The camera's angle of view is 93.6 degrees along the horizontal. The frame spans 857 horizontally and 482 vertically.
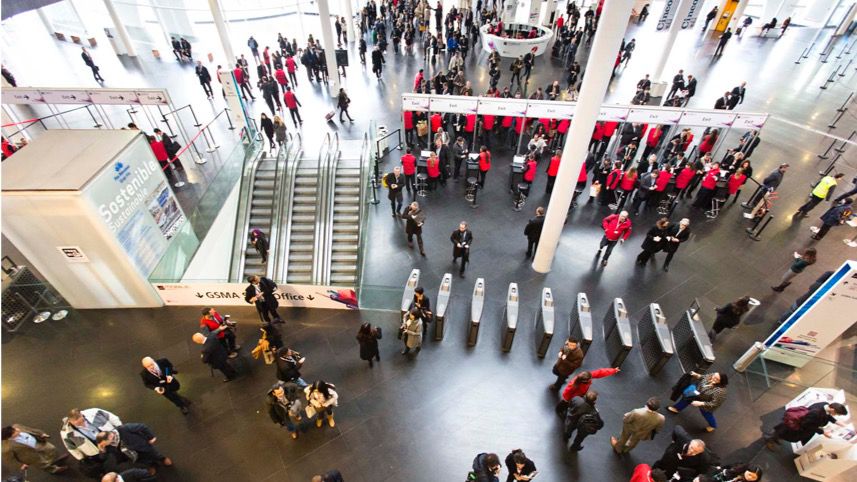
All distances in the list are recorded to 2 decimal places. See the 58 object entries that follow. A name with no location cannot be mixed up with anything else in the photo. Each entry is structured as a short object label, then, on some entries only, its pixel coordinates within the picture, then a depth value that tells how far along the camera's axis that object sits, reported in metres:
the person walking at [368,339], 6.61
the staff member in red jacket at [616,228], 8.55
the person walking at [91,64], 16.88
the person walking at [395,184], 10.01
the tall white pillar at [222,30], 13.02
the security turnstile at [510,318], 7.17
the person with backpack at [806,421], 5.42
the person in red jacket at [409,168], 10.81
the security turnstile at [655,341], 6.76
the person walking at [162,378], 5.81
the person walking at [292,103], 13.24
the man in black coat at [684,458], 4.96
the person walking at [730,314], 7.10
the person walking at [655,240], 8.55
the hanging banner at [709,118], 10.88
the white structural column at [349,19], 21.33
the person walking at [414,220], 8.98
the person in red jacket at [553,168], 10.42
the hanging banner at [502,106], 11.12
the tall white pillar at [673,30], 13.41
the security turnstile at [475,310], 7.27
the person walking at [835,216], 9.36
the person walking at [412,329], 6.86
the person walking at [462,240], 8.58
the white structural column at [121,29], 18.09
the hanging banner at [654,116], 10.88
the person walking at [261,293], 7.36
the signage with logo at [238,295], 8.12
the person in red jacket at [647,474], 4.49
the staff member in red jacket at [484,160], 10.84
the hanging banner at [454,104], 11.29
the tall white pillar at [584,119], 5.89
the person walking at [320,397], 5.68
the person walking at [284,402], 5.69
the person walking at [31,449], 5.23
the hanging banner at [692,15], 25.38
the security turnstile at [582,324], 6.95
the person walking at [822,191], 9.88
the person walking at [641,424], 5.26
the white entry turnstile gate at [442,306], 7.39
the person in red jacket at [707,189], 10.27
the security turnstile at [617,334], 6.85
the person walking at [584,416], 5.30
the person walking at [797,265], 7.91
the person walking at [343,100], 14.18
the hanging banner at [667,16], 23.89
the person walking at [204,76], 15.81
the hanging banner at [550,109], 10.93
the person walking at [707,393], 5.73
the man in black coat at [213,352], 6.44
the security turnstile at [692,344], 6.62
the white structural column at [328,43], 13.61
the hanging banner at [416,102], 11.38
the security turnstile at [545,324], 7.08
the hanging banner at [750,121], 10.83
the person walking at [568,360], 6.14
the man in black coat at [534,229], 8.90
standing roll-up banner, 6.25
